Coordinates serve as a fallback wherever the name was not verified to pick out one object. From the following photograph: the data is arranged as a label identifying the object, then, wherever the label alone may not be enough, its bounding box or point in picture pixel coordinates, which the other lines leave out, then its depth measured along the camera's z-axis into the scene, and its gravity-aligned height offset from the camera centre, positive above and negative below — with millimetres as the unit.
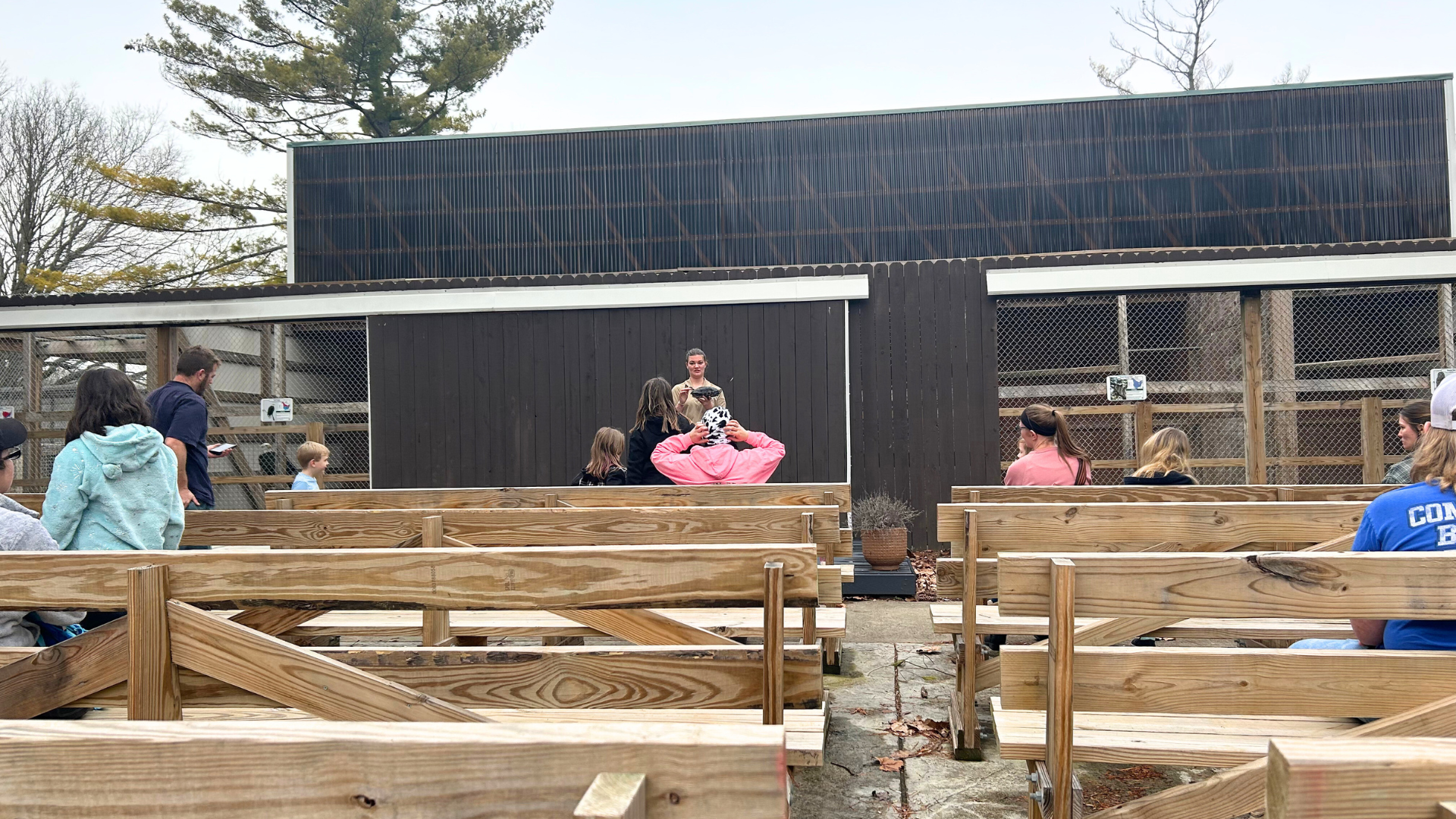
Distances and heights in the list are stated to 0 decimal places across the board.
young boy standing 6973 -253
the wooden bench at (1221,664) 2273 -582
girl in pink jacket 6578 -235
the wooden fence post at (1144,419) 9805 -54
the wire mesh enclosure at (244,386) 11445 +492
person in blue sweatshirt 2766 -305
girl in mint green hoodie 3781 -185
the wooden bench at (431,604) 2262 -427
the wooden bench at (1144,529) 3744 -424
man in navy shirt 5230 +64
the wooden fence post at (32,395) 11586 +384
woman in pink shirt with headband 5797 -244
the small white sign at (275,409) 11039 +173
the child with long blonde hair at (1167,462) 5734 -270
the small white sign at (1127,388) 9945 +247
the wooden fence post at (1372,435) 9539 -222
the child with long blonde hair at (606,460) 6918 -266
